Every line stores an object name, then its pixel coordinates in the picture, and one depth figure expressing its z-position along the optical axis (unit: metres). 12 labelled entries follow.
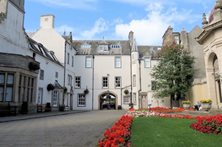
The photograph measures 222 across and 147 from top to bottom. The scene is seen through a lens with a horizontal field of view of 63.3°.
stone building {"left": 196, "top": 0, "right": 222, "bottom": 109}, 13.83
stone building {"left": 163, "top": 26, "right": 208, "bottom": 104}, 22.93
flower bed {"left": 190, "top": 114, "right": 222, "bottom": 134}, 6.71
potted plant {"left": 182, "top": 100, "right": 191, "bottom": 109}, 19.39
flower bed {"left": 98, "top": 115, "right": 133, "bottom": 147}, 4.04
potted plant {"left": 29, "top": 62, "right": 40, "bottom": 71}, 16.83
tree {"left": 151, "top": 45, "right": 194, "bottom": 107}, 24.17
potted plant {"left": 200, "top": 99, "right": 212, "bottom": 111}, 13.22
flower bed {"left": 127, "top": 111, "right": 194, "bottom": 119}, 12.17
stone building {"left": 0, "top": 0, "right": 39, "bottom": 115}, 14.85
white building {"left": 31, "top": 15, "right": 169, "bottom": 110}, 30.41
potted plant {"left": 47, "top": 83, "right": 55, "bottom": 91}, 22.37
